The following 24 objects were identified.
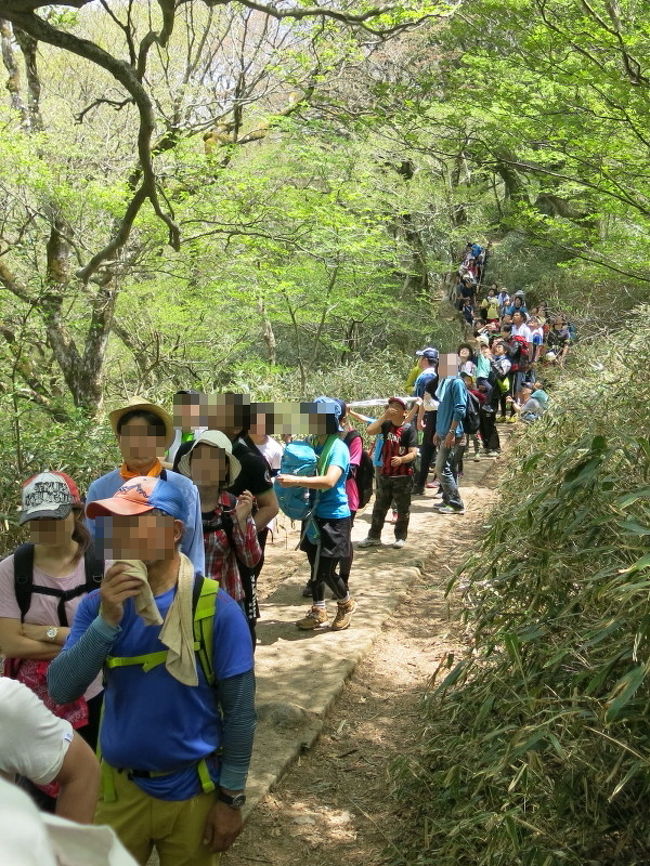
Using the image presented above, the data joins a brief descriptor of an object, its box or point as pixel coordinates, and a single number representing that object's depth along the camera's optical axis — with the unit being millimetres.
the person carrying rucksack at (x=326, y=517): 5637
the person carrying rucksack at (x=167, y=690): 2294
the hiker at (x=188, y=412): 4539
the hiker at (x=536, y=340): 16484
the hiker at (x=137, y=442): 3566
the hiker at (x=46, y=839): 798
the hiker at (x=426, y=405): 10164
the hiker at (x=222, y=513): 3676
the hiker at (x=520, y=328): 16078
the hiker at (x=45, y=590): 2814
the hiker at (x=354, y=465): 6461
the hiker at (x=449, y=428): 9344
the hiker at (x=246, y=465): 4160
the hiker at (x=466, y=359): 11992
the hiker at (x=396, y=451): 7836
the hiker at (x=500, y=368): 13266
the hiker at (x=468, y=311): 22375
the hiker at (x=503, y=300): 21208
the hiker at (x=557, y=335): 16172
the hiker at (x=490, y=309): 21125
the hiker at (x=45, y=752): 1753
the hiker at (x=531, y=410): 9191
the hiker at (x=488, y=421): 12102
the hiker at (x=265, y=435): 5152
